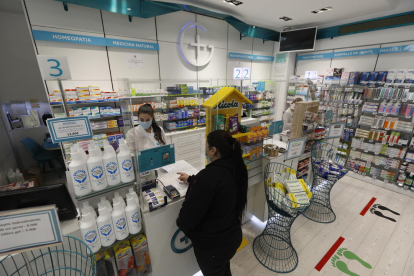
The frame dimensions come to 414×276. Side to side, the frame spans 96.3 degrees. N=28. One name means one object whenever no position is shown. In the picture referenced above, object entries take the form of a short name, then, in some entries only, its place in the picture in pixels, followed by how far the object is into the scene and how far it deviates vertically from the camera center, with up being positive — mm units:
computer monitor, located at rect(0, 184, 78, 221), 1134 -714
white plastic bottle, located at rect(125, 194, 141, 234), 1391 -982
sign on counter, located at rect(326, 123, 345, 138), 3472 -922
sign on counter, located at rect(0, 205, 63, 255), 864 -688
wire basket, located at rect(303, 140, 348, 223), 2977 -1488
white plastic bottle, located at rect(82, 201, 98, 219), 1252 -822
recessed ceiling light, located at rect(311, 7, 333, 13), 4543 +1684
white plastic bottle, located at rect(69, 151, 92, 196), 1190 -582
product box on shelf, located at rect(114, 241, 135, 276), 1448 -1347
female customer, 1375 -939
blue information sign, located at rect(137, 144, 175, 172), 1448 -603
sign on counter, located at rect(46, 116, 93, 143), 1330 -340
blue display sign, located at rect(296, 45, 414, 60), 4348 +714
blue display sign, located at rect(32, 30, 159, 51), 3316 +777
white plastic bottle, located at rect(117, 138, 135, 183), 1343 -576
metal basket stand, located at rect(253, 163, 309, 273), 2091 -2228
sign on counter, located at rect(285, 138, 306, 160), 2771 -1008
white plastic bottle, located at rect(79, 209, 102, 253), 1222 -951
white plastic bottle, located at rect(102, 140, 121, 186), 1296 -574
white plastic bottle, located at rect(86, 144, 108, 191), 1245 -571
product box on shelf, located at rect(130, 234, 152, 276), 1546 -1417
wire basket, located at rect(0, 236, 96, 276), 1223 -1207
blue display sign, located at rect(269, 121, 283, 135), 2719 -676
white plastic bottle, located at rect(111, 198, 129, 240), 1337 -976
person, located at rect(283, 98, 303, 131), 3336 -725
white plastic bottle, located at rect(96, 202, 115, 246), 1286 -970
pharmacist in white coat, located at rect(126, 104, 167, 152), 2223 -561
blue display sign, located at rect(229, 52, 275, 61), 6030 +786
